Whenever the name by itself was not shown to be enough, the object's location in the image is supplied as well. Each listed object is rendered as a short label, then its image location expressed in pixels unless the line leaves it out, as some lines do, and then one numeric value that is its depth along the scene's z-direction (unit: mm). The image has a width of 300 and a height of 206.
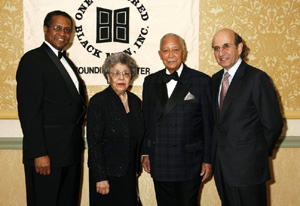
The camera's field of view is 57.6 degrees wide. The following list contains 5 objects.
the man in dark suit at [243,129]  2062
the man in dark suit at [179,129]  2299
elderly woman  2205
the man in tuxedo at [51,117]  2086
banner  3199
